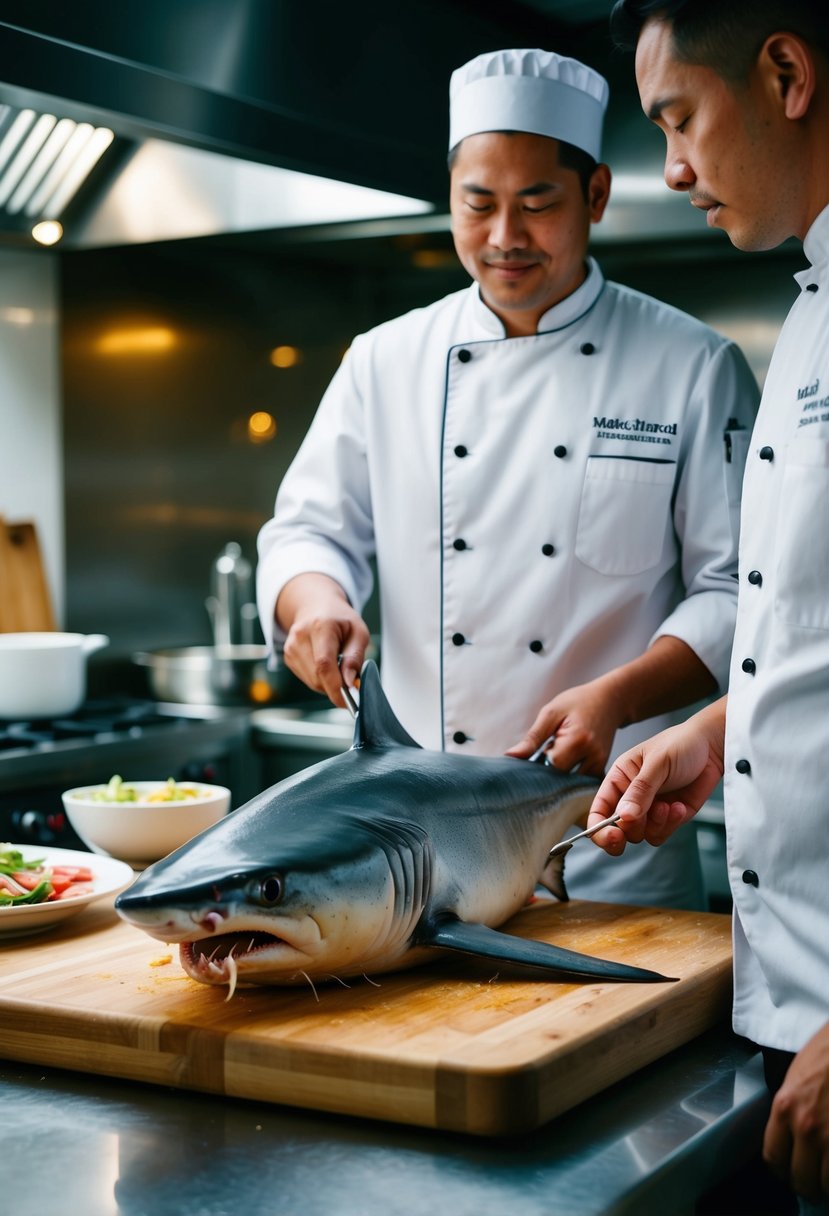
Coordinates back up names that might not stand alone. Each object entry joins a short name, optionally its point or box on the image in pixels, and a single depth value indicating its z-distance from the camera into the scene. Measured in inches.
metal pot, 129.3
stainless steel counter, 39.2
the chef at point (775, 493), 51.5
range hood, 73.5
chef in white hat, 80.9
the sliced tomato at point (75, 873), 67.1
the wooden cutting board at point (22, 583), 129.7
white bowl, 72.9
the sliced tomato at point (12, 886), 62.6
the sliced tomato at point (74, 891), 63.0
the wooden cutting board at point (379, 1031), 44.0
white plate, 60.0
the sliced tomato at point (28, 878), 63.7
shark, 48.0
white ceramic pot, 114.3
